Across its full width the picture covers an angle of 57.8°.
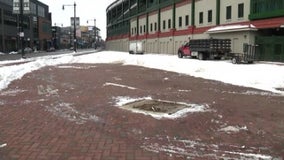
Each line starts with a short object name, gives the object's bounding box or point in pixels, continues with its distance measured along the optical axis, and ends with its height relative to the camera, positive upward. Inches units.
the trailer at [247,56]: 843.1 +7.3
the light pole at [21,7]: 1120.3 +220.0
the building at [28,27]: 2391.6 +343.8
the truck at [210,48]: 1000.1 +38.9
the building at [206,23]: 912.2 +172.8
